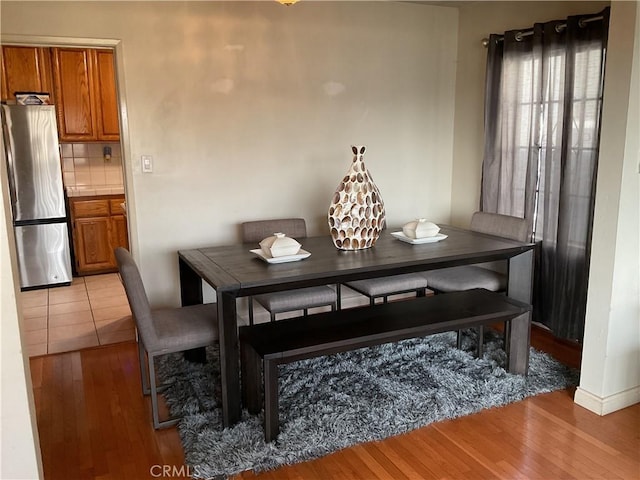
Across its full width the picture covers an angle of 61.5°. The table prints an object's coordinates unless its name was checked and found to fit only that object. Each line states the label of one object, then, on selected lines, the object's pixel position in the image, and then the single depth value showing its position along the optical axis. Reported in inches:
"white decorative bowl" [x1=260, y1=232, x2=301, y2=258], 107.4
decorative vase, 113.9
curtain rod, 121.0
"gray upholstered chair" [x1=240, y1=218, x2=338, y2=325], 123.3
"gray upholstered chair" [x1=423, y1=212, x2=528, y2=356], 130.8
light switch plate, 136.9
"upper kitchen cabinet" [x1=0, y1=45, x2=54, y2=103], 190.9
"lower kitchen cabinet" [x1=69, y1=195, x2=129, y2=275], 208.5
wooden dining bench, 93.1
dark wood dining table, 94.6
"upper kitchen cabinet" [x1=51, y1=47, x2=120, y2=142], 199.3
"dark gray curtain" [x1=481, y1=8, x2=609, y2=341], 125.7
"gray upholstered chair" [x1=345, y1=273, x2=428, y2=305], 132.3
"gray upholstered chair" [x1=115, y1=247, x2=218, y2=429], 93.7
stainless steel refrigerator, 185.8
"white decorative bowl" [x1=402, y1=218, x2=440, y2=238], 124.2
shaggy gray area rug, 91.8
